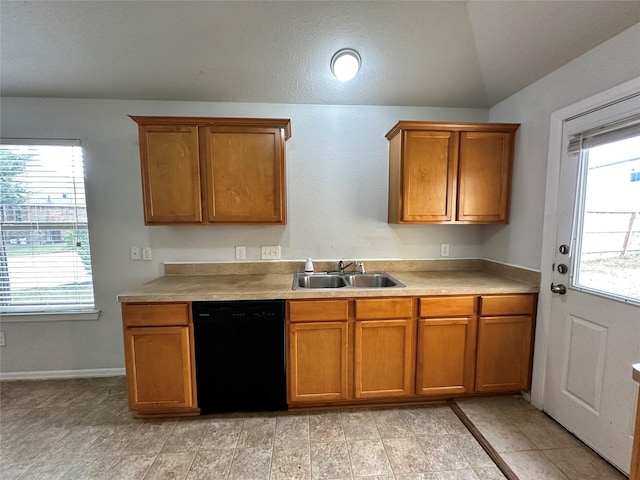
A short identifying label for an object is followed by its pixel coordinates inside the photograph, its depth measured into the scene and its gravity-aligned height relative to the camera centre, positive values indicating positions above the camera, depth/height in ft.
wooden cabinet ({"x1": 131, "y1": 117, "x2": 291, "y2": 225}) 6.65 +1.31
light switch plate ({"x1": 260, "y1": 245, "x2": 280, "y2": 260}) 8.04 -0.92
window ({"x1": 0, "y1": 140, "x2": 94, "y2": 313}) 7.39 -0.22
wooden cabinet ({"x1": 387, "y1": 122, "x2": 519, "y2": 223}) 7.04 +1.34
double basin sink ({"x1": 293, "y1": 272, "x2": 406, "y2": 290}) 7.60 -1.68
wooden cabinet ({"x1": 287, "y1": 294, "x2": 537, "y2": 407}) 6.25 -3.03
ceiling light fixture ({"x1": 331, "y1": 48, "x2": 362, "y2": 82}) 6.14 +3.68
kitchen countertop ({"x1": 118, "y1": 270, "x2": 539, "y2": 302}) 5.98 -1.60
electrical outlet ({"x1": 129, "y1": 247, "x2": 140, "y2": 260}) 7.80 -0.93
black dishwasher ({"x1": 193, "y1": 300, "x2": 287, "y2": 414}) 6.04 -3.05
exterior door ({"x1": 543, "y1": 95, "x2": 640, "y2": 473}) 4.73 -1.23
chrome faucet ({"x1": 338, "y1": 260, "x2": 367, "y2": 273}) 7.89 -1.32
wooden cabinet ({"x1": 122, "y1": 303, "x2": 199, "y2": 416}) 5.94 -3.04
